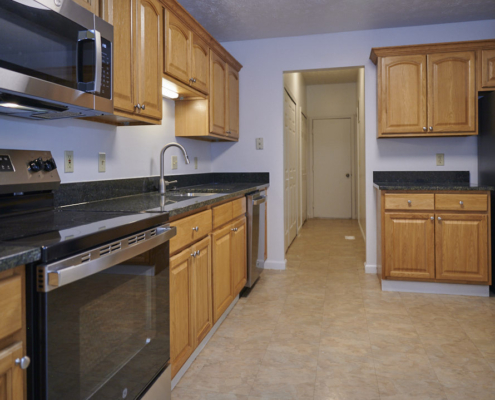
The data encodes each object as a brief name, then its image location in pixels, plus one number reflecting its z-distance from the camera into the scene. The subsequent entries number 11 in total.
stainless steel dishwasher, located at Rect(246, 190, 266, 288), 3.31
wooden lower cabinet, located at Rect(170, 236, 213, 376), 1.88
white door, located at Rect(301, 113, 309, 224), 6.92
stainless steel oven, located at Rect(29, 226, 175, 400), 1.04
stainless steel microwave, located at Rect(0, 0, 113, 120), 1.28
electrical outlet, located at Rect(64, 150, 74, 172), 2.05
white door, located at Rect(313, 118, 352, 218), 7.75
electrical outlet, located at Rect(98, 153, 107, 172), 2.34
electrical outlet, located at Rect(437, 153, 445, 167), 3.76
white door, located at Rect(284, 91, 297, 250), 4.80
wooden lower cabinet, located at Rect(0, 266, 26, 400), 0.93
